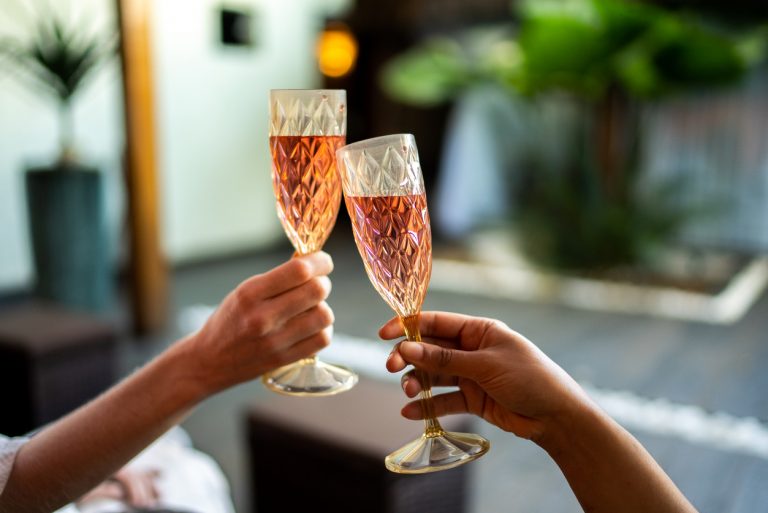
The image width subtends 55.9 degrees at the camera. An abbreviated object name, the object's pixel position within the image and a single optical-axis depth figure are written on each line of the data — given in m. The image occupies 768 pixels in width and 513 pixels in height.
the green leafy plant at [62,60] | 4.02
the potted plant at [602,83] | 5.16
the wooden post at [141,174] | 3.90
